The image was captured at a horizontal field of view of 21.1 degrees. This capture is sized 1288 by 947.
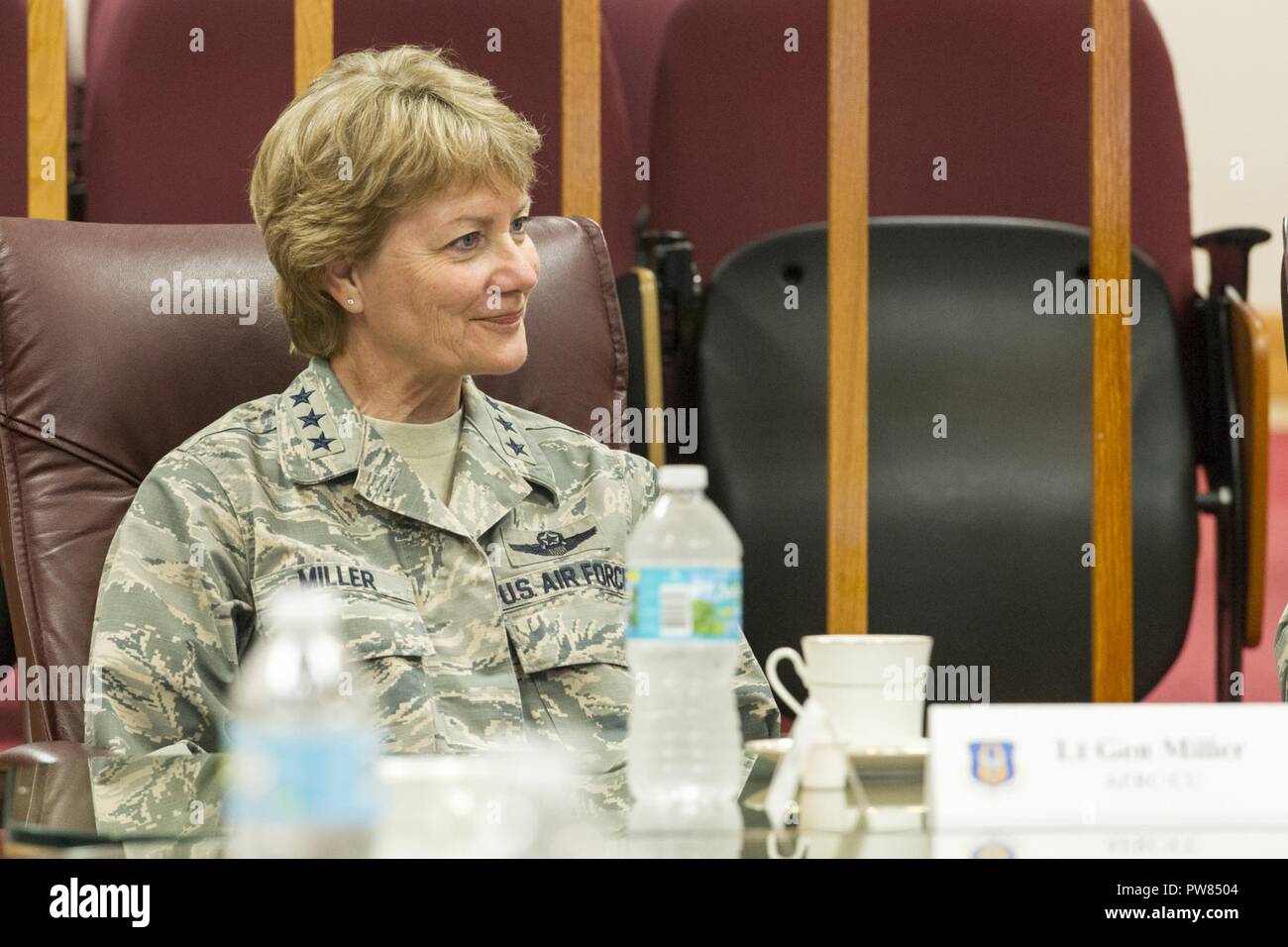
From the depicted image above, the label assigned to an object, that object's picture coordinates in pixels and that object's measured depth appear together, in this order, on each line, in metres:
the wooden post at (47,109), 2.70
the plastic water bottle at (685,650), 1.93
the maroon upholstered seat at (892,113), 3.06
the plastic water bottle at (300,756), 1.53
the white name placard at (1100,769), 1.87
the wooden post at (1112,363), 2.73
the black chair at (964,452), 2.79
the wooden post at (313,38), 2.72
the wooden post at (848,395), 2.73
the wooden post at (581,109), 2.73
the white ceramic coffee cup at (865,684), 1.99
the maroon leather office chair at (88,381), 2.37
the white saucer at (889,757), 1.97
